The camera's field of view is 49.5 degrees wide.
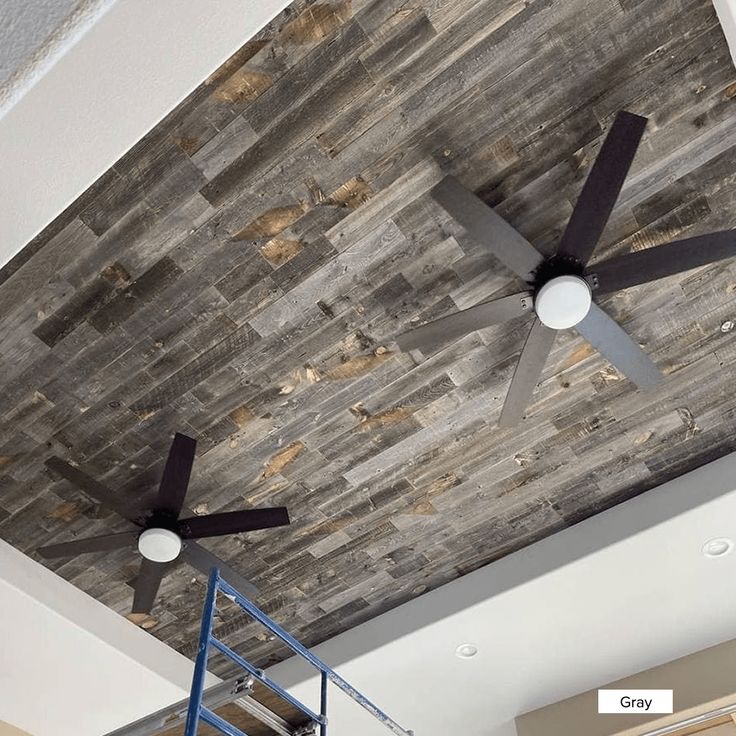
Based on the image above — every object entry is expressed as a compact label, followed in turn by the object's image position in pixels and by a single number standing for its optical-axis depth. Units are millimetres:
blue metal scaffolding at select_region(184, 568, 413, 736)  2070
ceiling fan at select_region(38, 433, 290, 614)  3143
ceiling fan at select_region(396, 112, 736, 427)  2375
